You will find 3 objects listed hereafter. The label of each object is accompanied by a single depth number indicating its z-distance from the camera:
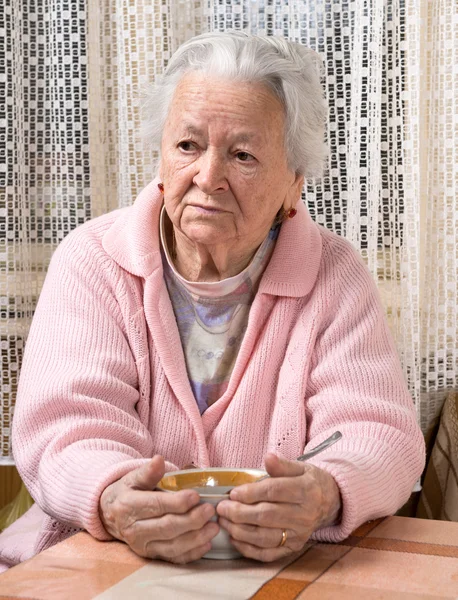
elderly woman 1.33
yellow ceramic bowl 1.20
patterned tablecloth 1.07
